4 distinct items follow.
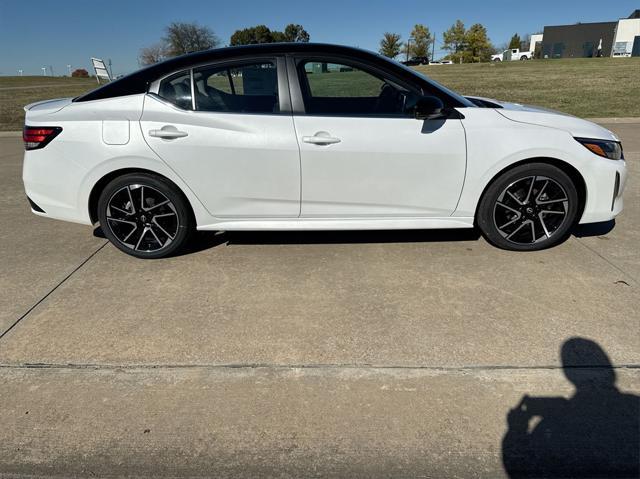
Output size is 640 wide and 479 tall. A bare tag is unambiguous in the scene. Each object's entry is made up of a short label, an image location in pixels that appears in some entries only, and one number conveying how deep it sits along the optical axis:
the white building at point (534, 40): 87.76
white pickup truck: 81.36
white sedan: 3.42
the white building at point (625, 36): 70.62
